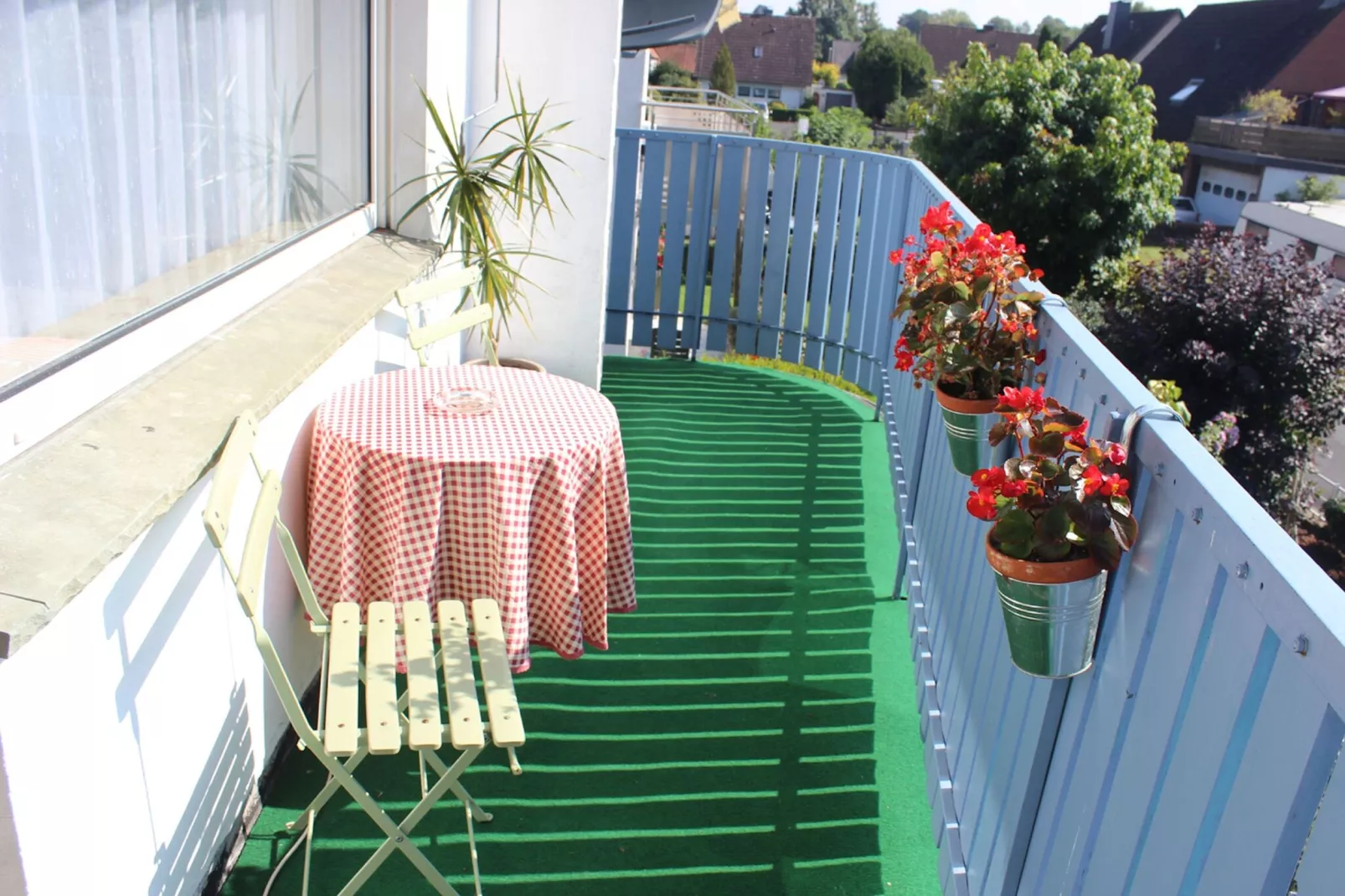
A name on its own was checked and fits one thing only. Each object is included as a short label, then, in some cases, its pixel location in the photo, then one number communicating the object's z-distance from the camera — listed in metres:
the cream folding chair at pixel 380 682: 2.30
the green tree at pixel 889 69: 74.50
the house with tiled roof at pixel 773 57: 84.94
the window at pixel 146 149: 2.20
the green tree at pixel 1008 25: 135.93
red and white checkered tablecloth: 3.03
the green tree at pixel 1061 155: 19.86
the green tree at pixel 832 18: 124.38
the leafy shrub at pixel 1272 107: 43.72
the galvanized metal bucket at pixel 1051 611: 1.67
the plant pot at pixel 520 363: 5.68
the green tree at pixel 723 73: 71.38
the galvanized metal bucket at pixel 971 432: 2.57
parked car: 44.25
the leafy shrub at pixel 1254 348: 13.30
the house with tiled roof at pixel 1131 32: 57.38
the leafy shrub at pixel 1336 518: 16.45
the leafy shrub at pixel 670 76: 64.94
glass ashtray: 3.38
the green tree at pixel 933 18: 138.88
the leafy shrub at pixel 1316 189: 36.62
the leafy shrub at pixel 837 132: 40.38
